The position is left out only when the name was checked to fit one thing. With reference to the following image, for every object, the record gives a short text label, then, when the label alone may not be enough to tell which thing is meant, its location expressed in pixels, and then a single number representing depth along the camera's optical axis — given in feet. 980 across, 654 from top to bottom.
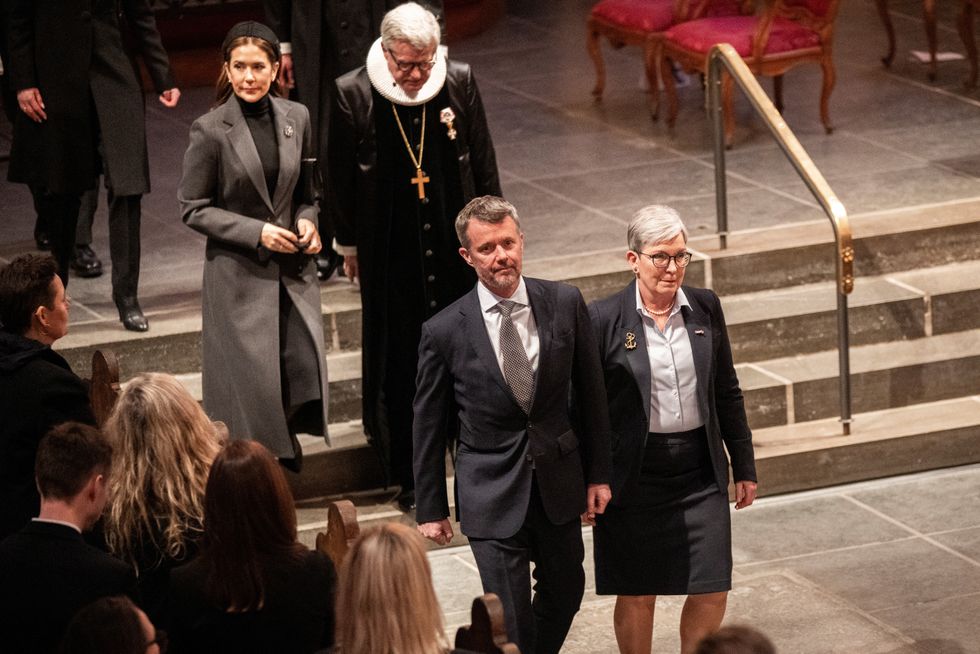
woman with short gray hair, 32.24
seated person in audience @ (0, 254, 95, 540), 29.76
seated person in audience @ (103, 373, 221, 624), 27.48
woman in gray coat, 37.50
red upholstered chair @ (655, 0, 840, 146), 61.26
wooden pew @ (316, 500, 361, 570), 28.37
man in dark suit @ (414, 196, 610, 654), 31.04
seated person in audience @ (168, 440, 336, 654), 24.68
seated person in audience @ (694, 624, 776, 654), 20.24
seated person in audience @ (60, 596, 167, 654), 20.81
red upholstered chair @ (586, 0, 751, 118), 64.54
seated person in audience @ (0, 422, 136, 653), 23.82
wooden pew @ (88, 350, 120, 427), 35.73
